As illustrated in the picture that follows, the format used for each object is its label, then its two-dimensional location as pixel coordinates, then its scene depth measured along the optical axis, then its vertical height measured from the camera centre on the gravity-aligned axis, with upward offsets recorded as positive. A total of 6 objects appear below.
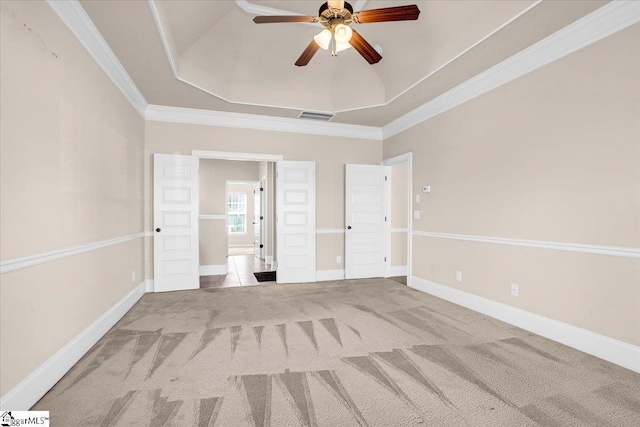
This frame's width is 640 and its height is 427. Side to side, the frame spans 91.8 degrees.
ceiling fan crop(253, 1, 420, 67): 2.36 +1.54
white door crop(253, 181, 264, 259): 8.51 -0.25
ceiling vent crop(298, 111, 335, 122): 5.11 +1.64
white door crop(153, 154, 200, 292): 4.78 -0.16
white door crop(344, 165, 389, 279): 5.66 -0.14
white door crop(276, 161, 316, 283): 5.33 -0.14
